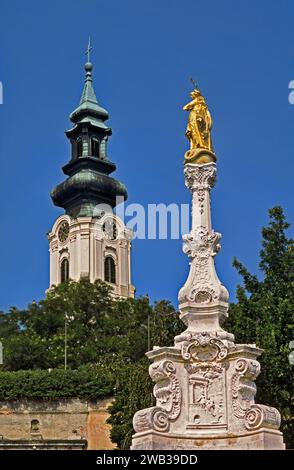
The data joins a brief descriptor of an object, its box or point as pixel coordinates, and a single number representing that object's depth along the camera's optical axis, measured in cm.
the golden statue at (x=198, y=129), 2186
